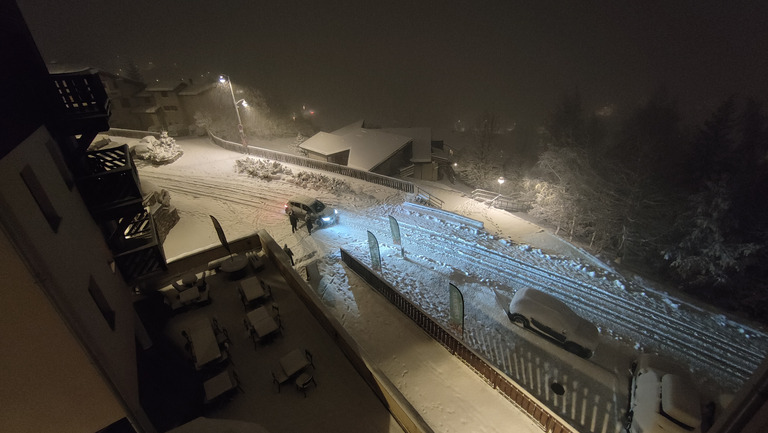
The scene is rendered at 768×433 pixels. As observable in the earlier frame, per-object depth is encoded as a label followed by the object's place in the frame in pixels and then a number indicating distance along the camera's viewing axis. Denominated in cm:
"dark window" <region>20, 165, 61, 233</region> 438
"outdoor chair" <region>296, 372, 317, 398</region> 659
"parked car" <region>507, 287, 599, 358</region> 1170
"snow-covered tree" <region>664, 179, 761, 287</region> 1820
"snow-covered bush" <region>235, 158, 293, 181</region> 2425
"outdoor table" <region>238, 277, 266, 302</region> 872
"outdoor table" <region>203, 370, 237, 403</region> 631
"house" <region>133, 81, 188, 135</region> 3816
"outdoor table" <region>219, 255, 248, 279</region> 984
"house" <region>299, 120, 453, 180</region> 3222
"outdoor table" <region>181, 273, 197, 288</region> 962
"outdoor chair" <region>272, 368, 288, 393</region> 670
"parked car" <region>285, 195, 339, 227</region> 1808
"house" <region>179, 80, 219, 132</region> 4056
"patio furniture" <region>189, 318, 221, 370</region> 693
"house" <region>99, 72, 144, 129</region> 3647
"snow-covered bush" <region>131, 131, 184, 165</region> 2502
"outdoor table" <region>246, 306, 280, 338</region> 766
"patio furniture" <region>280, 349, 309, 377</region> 674
